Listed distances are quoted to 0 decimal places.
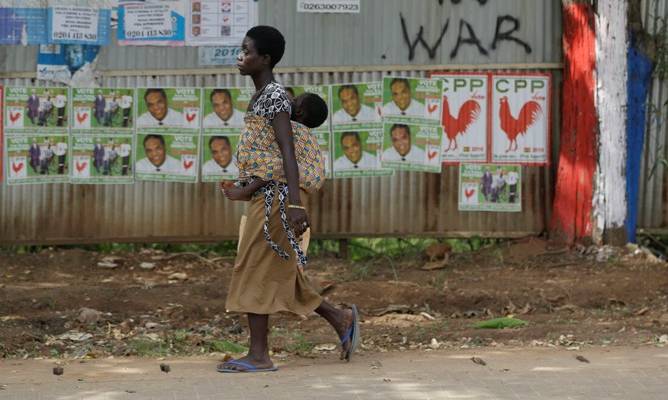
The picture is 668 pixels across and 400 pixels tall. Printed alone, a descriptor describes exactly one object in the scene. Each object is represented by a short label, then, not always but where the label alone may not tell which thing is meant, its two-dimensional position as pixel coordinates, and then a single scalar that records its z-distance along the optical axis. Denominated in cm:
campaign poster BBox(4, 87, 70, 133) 1827
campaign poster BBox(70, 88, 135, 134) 1837
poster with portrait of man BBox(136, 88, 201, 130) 1847
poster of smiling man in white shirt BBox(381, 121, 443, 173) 1866
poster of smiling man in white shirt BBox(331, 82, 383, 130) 1852
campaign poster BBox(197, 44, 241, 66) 1837
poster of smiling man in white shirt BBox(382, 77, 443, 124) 1856
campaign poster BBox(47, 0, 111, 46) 1817
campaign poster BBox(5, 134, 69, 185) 1836
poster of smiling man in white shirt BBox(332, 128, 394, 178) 1862
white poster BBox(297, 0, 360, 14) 1841
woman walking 1168
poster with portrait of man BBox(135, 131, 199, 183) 1858
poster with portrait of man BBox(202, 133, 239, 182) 1861
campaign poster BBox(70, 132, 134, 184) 1848
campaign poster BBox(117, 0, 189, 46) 1827
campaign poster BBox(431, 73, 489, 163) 1869
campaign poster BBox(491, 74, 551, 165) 1875
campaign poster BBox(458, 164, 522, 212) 1886
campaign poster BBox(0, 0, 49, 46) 1820
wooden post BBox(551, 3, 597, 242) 1803
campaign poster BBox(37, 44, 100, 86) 1823
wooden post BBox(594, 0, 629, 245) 1780
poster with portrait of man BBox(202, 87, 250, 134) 1855
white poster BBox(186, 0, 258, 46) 1827
